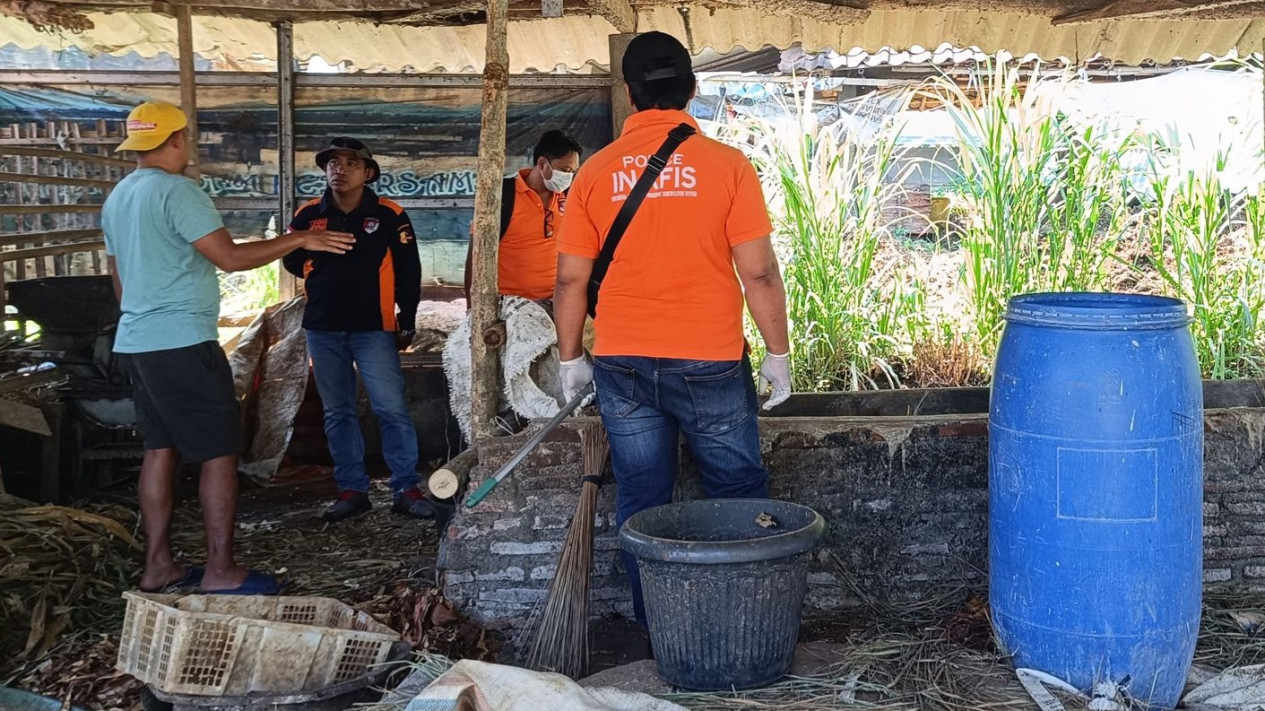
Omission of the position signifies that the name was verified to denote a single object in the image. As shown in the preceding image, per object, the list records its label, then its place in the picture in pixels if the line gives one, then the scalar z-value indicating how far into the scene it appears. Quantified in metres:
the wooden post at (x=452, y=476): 3.51
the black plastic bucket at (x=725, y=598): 2.80
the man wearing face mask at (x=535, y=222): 5.05
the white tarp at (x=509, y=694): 2.67
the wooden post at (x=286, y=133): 6.47
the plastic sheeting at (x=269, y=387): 5.89
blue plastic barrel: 2.85
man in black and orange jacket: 5.08
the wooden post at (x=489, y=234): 3.98
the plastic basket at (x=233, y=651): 3.01
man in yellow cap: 3.91
